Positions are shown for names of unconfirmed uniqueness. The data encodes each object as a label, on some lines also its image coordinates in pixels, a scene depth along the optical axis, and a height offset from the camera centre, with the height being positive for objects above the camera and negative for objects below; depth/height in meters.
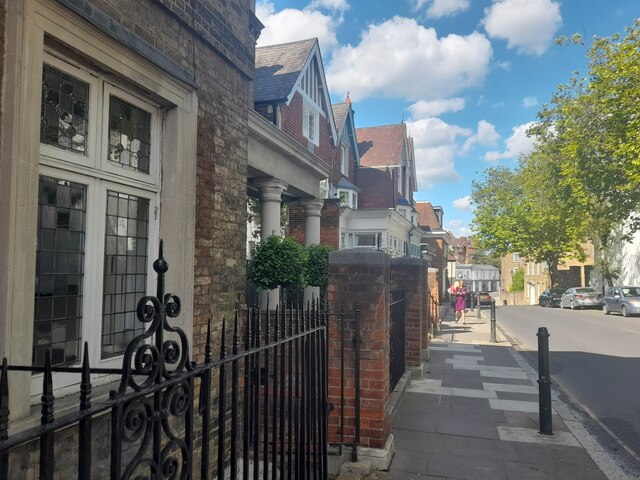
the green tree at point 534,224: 30.53 +3.25
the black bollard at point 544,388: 5.07 -1.37
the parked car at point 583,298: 26.20 -1.74
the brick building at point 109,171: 2.47 +0.66
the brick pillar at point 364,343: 4.17 -0.71
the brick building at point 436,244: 38.88 +2.09
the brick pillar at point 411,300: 7.74 -0.57
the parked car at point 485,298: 32.22 -2.18
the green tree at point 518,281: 53.06 -1.56
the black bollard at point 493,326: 12.40 -1.62
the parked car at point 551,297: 31.04 -2.03
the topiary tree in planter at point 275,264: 6.46 +0.01
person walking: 18.33 -1.33
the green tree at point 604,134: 17.86 +5.91
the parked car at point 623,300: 20.66 -1.49
